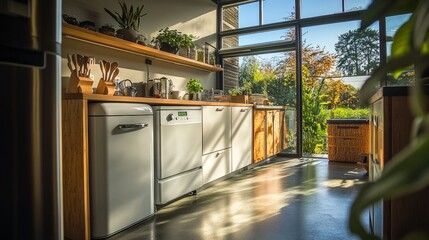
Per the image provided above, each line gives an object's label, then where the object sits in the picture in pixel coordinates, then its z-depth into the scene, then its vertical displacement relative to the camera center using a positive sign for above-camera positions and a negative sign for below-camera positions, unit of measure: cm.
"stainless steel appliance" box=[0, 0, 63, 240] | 78 +0
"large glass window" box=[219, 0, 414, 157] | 460 +105
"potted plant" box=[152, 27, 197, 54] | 341 +96
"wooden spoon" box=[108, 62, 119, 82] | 241 +43
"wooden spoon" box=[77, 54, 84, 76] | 210 +43
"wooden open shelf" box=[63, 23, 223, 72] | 234 +73
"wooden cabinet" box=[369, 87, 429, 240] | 88 -14
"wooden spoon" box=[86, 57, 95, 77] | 216 +43
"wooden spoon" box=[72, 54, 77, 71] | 210 +43
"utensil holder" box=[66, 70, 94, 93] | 199 +25
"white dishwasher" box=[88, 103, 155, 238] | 180 -31
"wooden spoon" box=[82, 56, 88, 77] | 213 +40
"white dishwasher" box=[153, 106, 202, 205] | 231 -29
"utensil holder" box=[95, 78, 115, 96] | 223 +25
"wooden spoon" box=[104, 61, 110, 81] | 237 +43
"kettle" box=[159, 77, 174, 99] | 309 +34
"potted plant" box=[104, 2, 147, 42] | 281 +101
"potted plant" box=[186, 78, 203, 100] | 384 +43
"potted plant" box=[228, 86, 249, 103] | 421 +33
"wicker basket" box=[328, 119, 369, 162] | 437 -34
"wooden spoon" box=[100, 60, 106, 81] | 234 +40
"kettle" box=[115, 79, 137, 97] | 279 +29
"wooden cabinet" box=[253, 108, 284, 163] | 411 -23
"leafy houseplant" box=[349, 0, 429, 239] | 21 -3
